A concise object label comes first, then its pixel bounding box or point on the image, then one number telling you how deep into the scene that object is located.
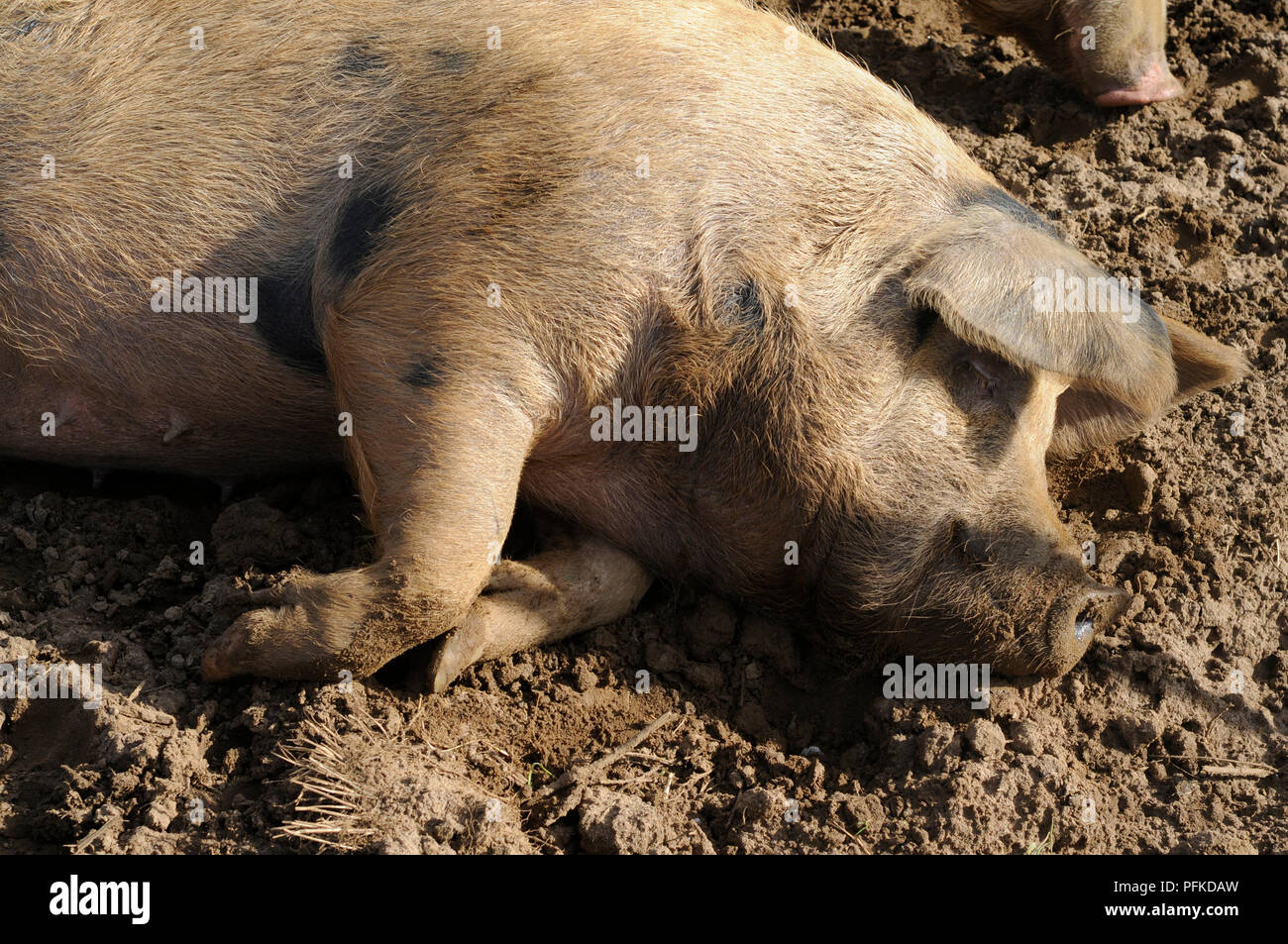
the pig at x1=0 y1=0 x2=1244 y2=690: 3.75
